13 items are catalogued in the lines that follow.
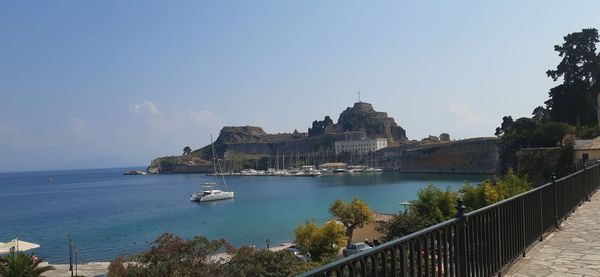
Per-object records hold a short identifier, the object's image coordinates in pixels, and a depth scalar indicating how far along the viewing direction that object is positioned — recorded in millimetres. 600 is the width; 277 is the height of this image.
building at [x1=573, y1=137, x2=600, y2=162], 28906
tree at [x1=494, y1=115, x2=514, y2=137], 94262
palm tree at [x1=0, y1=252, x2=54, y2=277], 15609
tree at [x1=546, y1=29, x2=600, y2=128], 45000
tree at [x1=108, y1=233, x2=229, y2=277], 18609
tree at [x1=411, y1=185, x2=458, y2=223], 30891
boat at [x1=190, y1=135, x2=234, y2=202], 81438
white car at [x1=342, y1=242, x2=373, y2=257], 25825
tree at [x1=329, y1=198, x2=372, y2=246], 35938
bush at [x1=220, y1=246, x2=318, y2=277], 19156
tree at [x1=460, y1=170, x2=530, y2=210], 29622
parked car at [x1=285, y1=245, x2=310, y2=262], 27698
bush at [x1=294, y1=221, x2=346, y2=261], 29234
